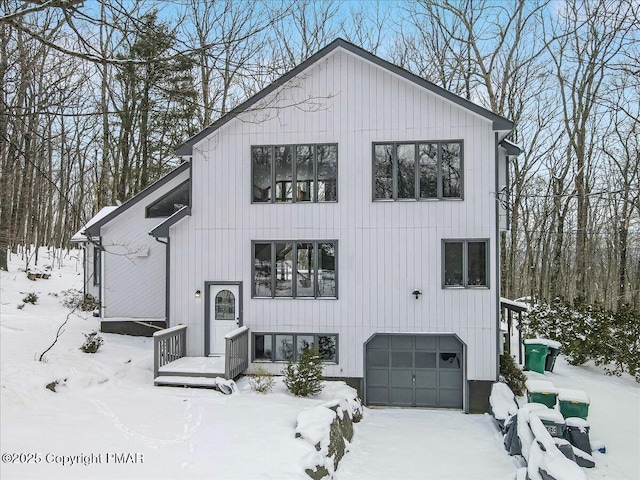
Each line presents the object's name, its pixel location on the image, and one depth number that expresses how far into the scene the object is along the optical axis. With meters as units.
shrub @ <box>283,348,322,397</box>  9.77
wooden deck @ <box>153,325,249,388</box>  10.09
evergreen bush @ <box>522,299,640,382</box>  13.42
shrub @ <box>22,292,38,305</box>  16.28
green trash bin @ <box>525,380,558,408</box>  9.24
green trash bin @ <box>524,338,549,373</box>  12.80
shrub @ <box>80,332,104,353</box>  11.37
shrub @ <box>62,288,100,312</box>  15.73
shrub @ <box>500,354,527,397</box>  11.19
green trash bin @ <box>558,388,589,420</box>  8.81
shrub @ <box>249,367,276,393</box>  9.87
